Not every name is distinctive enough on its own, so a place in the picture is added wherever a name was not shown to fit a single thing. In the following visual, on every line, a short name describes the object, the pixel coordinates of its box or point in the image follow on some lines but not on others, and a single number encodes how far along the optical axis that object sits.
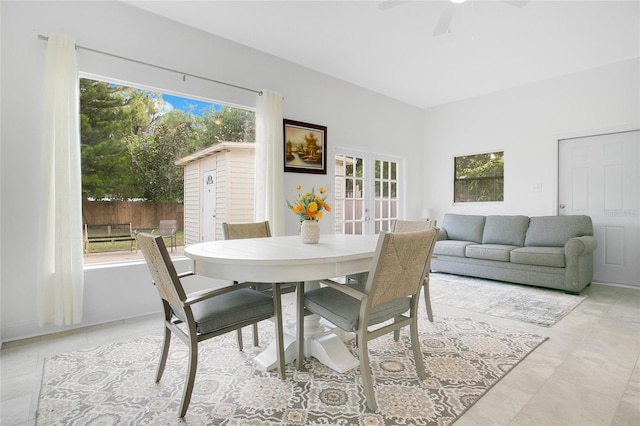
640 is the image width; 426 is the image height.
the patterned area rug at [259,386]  1.55
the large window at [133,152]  2.88
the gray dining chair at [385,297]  1.60
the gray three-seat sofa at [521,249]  3.66
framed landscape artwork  4.00
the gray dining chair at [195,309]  1.55
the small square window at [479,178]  5.22
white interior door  4.02
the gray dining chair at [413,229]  2.62
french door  4.81
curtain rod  2.65
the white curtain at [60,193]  2.48
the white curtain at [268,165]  3.64
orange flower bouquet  2.22
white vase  2.31
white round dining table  1.65
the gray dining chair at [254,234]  2.32
